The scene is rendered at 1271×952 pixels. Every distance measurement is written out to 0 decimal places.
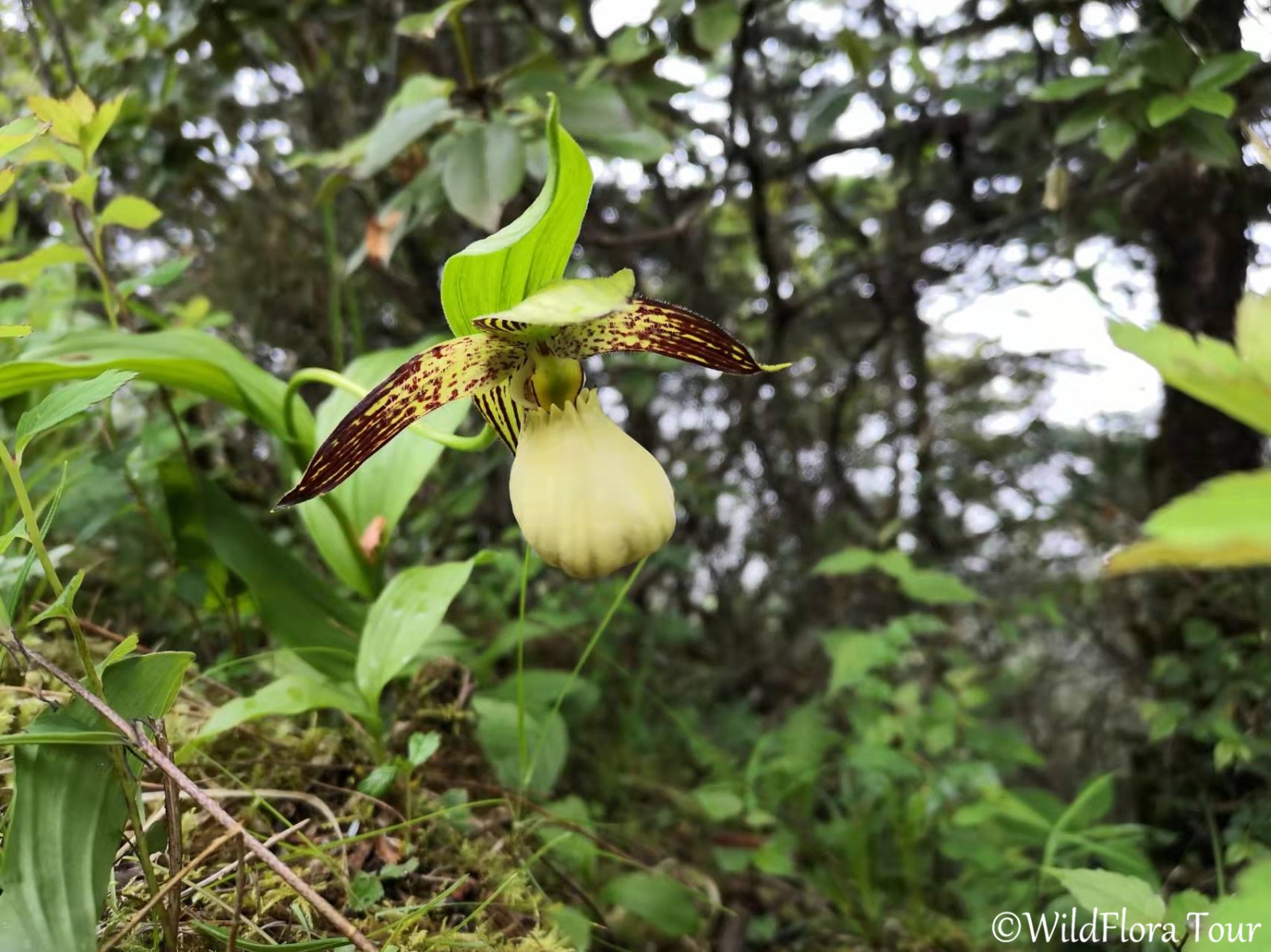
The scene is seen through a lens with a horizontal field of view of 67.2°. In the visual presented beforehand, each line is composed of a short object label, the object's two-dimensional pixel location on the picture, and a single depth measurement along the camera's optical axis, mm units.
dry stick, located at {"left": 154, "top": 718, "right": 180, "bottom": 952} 108
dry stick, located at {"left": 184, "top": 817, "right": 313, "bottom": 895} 113
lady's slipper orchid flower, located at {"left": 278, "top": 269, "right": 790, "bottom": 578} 135
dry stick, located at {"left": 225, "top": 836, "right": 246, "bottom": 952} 103
